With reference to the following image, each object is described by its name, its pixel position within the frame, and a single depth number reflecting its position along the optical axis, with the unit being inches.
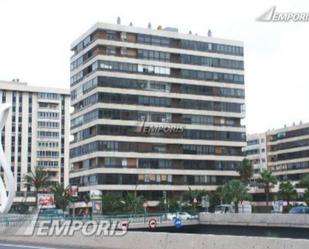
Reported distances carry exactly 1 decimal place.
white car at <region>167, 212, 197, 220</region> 2745.3
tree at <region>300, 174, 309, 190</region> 4238.2
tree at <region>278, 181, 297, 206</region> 4126.5
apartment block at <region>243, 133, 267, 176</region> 6702.8
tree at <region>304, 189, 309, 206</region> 3791.8
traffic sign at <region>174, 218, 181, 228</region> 2468.0
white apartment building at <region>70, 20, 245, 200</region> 3878.0
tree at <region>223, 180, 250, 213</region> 3686.0
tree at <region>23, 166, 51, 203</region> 4424.2
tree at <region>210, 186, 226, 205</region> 3929.6
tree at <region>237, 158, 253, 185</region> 4141.2
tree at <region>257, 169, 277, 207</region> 4050.2
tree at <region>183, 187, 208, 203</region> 3885.3
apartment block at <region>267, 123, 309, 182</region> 5841.5
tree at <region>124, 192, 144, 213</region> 3484.3
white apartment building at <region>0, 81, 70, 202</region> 6077.8
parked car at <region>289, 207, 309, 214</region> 2724.4
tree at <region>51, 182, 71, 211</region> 4065.0
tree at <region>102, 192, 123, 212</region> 3486.7
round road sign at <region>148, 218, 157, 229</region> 2407.6
